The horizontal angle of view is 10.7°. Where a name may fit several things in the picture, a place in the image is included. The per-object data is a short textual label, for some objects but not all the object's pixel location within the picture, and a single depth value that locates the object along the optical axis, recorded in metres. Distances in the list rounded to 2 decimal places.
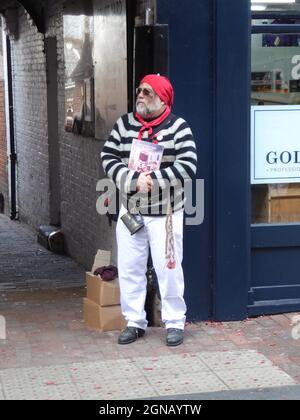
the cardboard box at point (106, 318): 11.82
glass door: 12.31
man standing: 10.85
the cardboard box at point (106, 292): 11.72
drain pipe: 25.11
